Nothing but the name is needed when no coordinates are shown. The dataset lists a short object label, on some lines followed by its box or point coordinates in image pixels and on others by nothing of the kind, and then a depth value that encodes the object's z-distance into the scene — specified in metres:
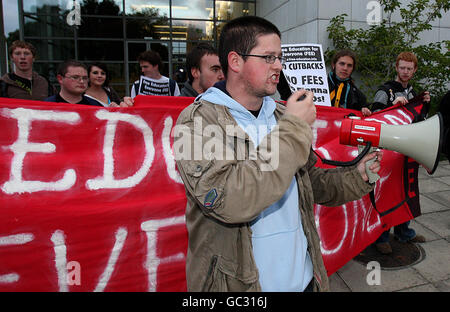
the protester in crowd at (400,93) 3.54
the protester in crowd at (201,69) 3.30
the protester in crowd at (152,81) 4.63
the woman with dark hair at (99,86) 3.84
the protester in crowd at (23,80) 4.02
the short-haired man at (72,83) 3.11
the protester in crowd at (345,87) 3.99
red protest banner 2.01
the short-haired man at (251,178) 1.11
